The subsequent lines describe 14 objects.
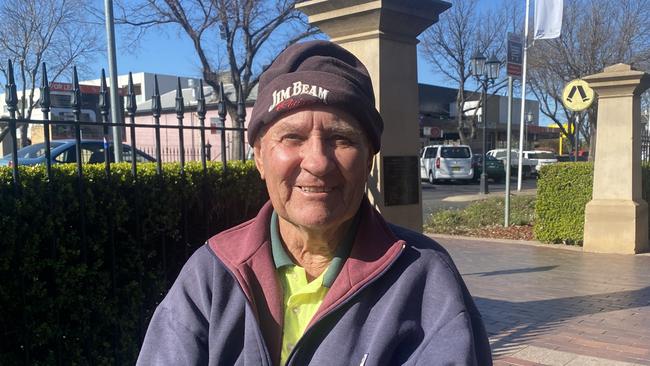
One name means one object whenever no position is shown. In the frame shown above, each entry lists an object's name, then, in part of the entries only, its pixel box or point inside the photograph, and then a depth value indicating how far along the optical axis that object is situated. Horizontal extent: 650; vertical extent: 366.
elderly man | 1.48
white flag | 13.98
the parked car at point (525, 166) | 33.03
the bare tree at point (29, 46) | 21.09
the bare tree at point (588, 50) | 17.97
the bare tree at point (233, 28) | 19.19
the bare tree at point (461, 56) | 32.62
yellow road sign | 9.86
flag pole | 17.84
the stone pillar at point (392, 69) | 4.02
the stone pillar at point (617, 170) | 8.62
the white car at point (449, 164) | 28.22
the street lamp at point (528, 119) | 44.00
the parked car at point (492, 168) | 29.64
